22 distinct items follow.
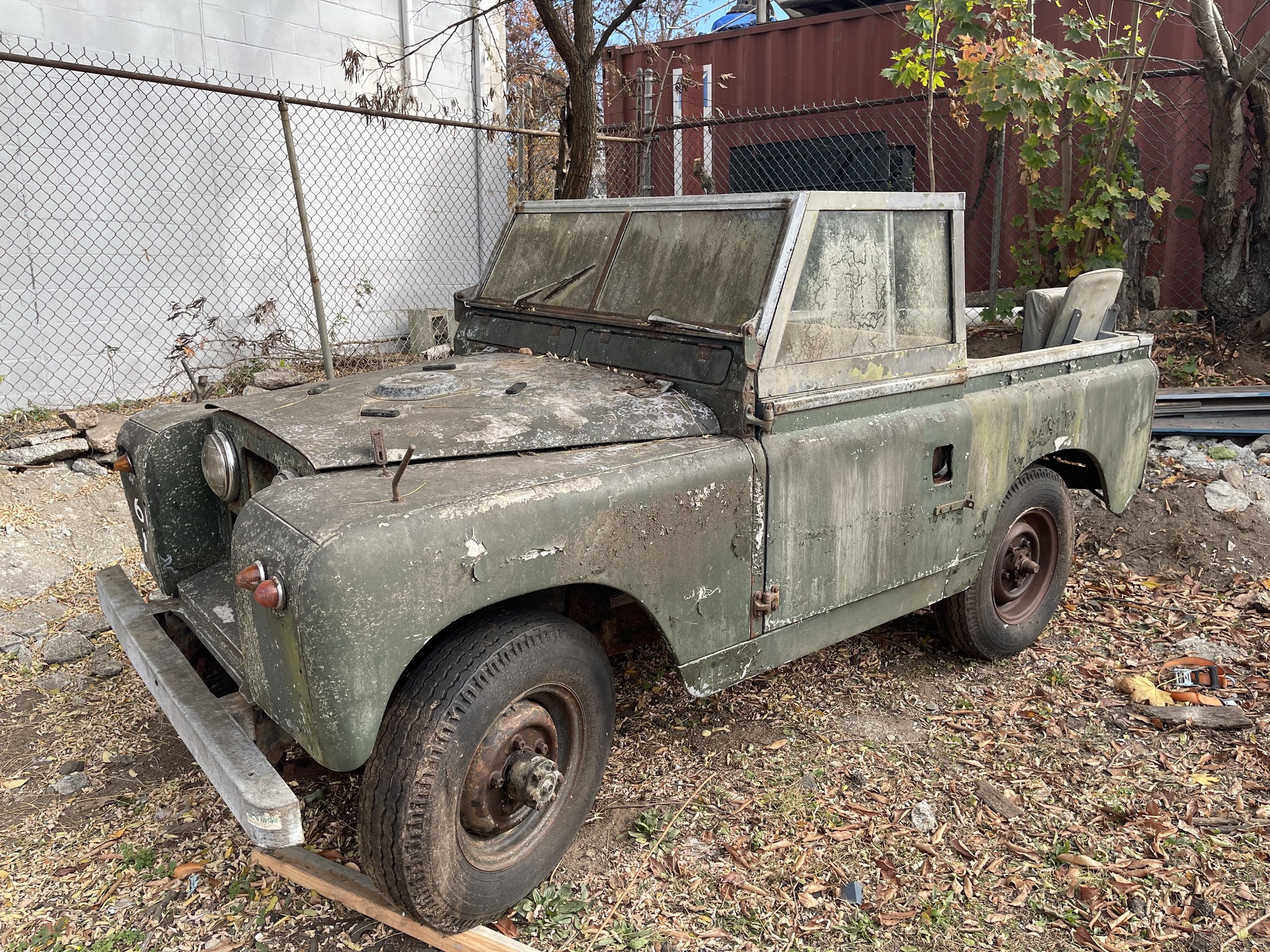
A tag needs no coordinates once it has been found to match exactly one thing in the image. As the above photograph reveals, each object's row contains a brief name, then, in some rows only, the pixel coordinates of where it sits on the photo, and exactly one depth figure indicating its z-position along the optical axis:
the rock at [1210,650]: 4.27
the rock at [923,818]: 3.11
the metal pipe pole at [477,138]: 8.90
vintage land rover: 2.31
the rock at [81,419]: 6.22
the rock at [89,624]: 4.49
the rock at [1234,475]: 5.48
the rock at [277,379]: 6.89
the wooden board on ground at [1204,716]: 3.67
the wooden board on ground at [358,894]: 2.52
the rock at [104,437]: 6.16
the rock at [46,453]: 5.89
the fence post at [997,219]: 7.59
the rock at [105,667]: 4.06
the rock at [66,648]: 4.20
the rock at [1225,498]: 5.31
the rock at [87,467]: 6.03
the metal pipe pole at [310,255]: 5.58
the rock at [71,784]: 3.31
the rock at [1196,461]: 5.73
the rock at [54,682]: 3.99
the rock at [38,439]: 6.00
